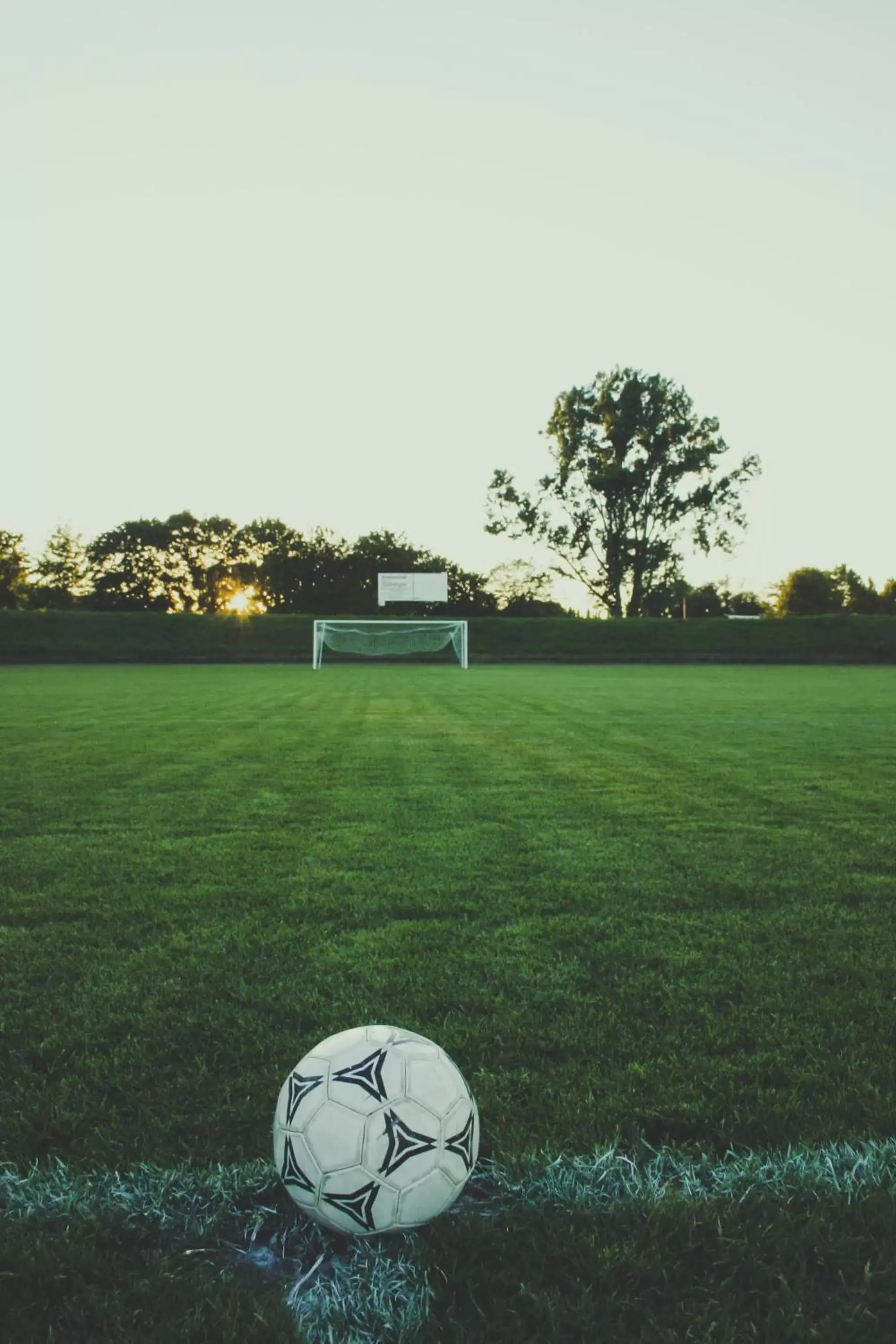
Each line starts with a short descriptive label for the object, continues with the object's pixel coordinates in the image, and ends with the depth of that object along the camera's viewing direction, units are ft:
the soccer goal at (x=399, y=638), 116.16
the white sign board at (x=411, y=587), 133.08
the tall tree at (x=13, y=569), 194.39
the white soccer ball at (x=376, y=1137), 4.62
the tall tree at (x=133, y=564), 203.82
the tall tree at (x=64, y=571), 201.36
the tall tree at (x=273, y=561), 199.00
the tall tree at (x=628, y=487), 148.97
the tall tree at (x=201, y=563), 210.38
